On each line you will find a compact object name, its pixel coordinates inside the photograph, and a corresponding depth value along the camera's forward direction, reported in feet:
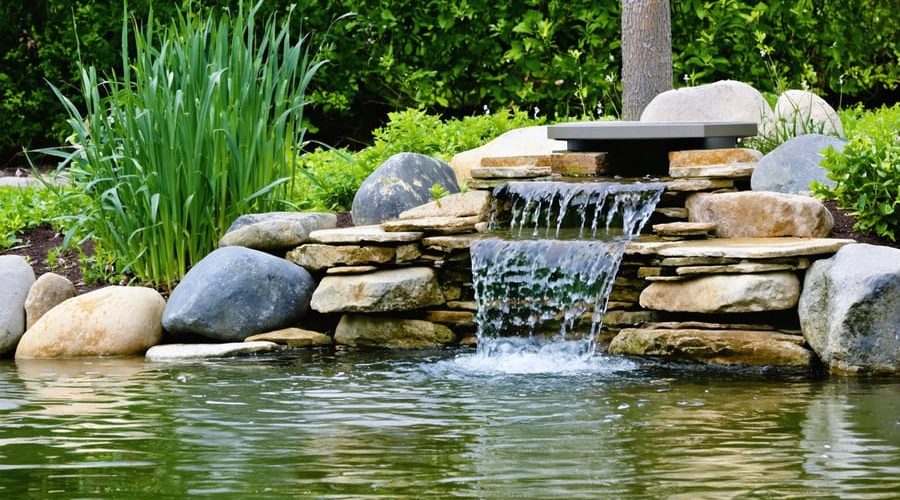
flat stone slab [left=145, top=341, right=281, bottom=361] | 44.83
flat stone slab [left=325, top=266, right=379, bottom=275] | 47.34
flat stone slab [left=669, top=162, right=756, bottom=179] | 48.12
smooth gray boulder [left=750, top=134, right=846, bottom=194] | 49.71
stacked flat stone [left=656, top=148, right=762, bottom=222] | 47.98
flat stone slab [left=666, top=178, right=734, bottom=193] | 47.61
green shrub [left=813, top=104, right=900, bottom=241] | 45.77
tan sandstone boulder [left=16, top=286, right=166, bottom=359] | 46.11
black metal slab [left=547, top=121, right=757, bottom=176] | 50.39
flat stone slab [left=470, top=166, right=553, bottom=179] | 51.81
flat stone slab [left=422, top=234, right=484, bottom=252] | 46.89
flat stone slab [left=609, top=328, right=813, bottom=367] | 41.24
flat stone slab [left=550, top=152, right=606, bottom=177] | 52.72
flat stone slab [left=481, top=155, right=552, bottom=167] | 52.99
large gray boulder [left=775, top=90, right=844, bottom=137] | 56.27
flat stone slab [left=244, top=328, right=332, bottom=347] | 46.89
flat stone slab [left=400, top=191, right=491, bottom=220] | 50.44
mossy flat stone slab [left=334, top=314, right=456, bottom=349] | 46.75
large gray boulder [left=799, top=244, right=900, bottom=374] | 39.73
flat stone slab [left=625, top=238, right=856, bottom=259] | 41.76
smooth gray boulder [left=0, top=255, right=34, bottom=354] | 47.89
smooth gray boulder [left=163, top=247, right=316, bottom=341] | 46.45
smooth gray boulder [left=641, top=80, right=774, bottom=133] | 57.68
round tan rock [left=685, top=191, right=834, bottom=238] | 45.09
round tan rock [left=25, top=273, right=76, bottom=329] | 48.71
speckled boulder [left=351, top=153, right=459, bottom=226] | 52.67
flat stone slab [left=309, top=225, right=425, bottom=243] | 47.11
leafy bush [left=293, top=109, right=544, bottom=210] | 58.00
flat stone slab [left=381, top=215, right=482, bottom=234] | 47.48
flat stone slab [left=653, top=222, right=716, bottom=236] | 45.22
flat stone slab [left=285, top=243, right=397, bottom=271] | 47.48
